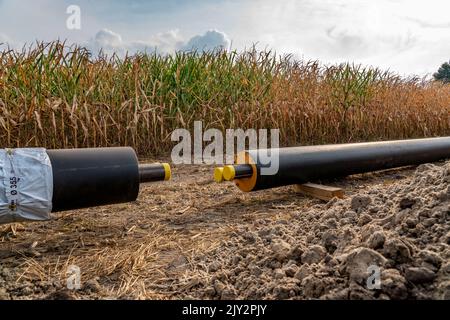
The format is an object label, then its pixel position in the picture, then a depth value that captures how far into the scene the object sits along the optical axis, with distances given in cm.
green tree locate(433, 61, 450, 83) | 2806
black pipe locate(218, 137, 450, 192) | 291
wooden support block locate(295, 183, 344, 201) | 304
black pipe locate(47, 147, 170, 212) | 210
